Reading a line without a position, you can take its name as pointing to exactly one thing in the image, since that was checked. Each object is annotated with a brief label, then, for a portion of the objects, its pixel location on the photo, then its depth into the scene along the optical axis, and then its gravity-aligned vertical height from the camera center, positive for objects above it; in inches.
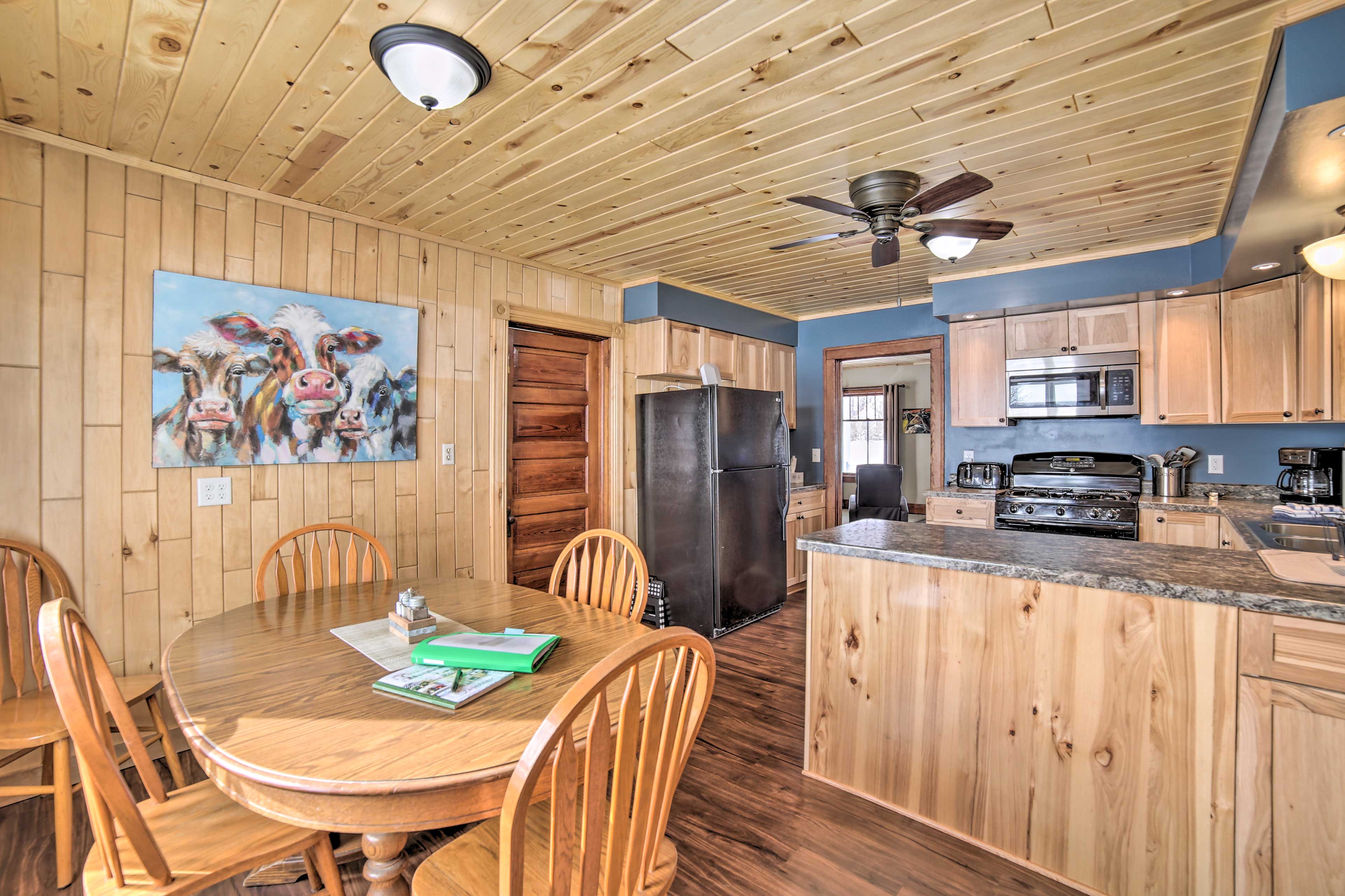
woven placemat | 59.1 -20.7
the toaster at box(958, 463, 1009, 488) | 169.8 -7.6
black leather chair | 241.1 -17.5
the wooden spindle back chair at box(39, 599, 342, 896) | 40.8 -30.3
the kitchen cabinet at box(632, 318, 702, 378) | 165.8 +28.0
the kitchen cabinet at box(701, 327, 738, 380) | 180.1 +30.1
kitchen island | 55.2 -27.9
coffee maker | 124.7 -5.4
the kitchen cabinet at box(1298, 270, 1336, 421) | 116.6 +20.2
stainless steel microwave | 148.4 +16.3
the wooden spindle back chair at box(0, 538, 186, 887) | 69.2 -33.0
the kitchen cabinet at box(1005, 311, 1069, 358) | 157.4 +30.3
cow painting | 96.8 +12.7
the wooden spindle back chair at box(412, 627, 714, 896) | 32.3 -21.2
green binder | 55.3 -19.2
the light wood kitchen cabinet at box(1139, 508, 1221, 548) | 128.3 -17.3
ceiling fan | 93.4 +36.2
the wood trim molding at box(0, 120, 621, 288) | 84.7 +44.3
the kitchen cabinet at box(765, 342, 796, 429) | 209.3 +27.4
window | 337.1 +12.4
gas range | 141.7 -11.6
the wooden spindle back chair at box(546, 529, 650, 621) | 79.1 -18.3
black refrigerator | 152.8 -13.5
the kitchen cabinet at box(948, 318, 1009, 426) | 166.1 +21.3
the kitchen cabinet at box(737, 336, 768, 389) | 195.2 +28.2
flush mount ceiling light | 64.4 +42.9
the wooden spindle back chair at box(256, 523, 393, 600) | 89.0 -18.5
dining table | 39.2 -21.3
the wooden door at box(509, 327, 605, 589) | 147.1 +0.4
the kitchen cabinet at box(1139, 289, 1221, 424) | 138.3 +21.0
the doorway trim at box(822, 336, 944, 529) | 197.0 +20.2
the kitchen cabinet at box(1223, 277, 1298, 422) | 125.1 +21.0
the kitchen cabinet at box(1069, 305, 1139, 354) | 148.9 +30.4
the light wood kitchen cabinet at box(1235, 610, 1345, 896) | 53.3 -28.1
